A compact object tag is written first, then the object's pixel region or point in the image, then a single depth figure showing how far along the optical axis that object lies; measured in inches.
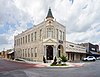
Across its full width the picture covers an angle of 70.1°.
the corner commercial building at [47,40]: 635.1
